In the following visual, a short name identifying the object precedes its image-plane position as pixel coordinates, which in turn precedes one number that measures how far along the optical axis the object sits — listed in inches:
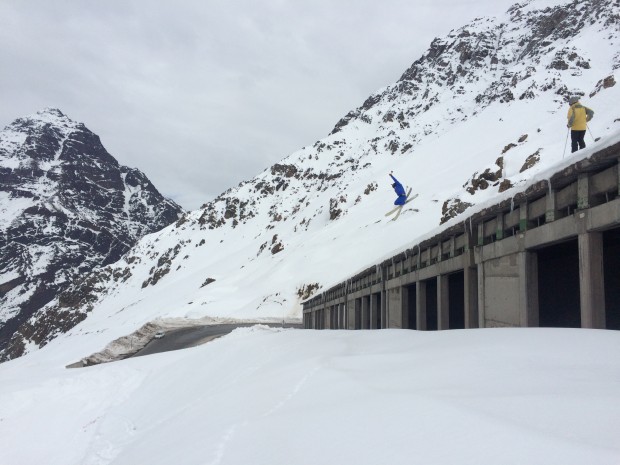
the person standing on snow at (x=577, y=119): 427.2
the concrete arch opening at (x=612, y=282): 335.9
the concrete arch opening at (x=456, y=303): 533.3
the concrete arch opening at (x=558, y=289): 371.2
